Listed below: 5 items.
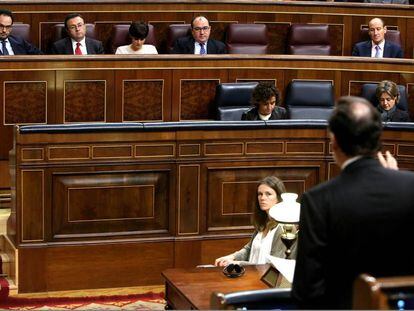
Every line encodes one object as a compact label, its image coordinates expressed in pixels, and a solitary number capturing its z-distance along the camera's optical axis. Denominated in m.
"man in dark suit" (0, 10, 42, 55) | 8.45
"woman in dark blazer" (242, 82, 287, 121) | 7.48
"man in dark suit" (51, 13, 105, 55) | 8.64
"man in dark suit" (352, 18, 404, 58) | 9.40
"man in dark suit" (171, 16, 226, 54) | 8.98
